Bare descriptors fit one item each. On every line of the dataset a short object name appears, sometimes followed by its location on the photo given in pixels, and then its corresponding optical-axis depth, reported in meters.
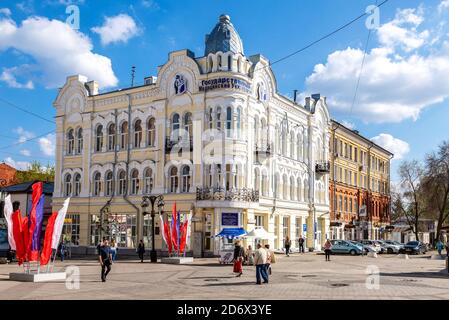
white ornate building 38.38
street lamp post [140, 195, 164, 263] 33.22
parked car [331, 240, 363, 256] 46.75
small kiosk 31.14
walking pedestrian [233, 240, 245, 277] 23.75
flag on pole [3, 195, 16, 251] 21.19
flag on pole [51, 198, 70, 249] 21.20
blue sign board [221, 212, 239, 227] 37.75
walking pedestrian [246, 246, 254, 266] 31.00
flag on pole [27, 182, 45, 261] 20.94
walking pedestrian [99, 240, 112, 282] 20.47
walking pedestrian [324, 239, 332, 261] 36.00
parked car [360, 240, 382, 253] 48.83
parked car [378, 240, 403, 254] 51.72
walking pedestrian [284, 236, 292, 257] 40.50
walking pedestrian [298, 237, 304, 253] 45.47
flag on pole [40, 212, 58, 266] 21.03
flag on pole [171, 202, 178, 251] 32.34
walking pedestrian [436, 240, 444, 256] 43.08
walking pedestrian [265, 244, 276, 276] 20.51
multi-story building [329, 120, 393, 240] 57.72
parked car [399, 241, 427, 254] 50.47
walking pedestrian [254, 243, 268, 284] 19.91
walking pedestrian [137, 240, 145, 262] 33.56
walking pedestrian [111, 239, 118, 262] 32.03
